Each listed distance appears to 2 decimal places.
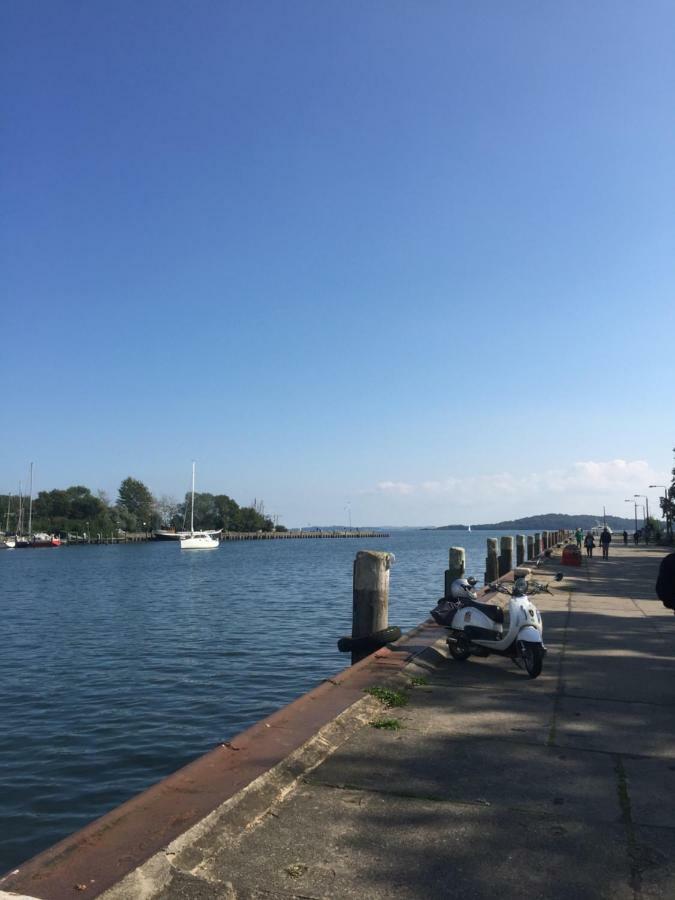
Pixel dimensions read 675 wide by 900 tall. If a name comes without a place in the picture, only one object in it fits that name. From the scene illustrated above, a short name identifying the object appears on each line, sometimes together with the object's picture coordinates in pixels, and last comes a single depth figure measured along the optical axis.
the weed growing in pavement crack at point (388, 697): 7.02
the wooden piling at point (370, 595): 10.66
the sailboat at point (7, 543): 132.88
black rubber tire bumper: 10.48
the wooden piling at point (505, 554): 25.45
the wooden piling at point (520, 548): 34.16
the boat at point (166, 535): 157.88
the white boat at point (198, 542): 111.30
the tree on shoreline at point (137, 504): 169.00
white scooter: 8.34
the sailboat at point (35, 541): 135.62
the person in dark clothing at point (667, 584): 7.59
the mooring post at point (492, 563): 22.73
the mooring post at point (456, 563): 17.11
